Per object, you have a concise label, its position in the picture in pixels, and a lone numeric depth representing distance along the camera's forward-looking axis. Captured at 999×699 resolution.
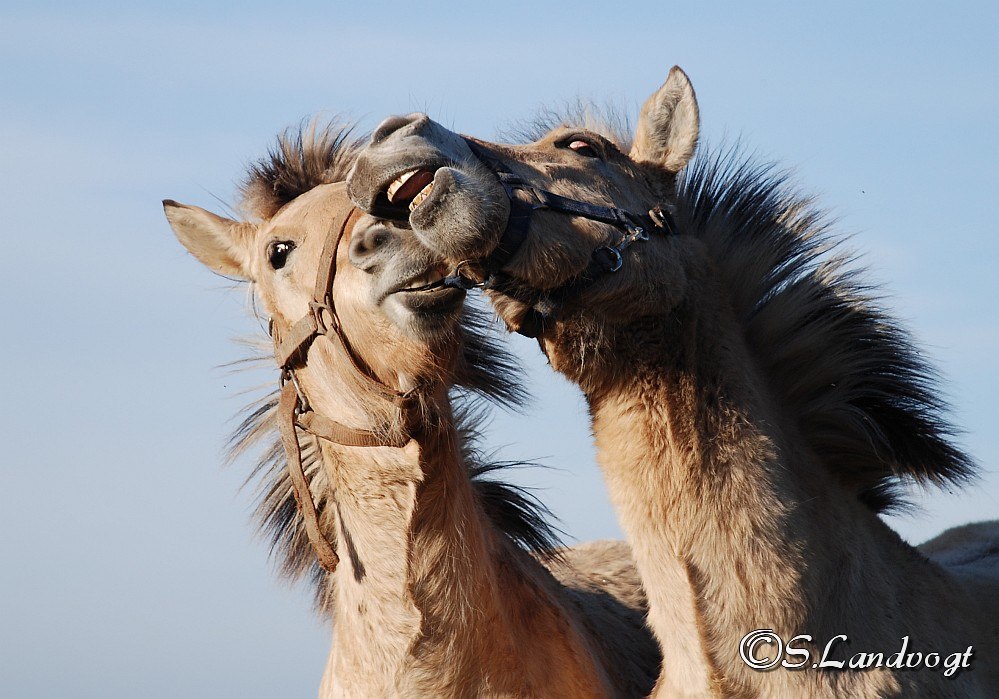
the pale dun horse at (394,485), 7.84
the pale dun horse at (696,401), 6.71
